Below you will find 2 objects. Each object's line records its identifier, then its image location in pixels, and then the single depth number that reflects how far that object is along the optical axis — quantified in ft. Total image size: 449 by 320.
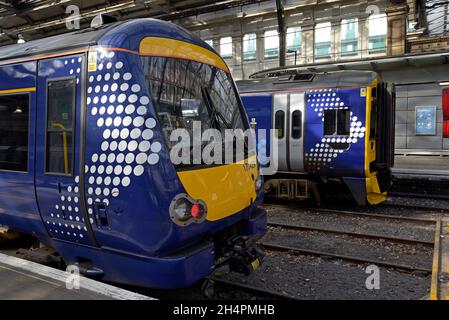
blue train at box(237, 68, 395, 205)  28.58
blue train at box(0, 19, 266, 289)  10.85
